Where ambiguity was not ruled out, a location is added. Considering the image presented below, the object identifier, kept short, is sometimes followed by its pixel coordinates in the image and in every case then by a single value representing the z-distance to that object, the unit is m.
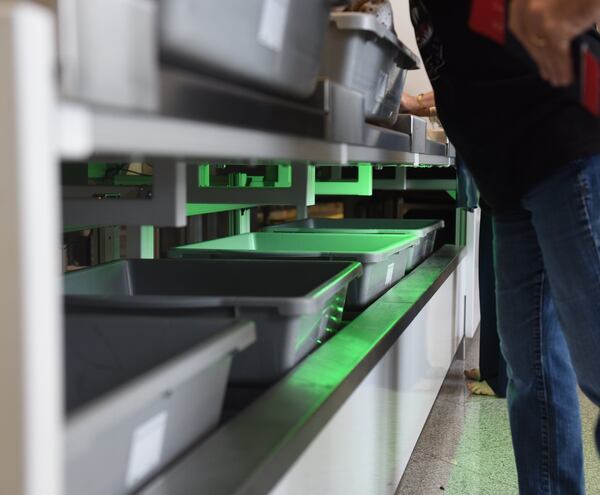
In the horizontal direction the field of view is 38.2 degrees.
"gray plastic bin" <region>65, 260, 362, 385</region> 1.23
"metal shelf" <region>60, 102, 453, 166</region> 0.56
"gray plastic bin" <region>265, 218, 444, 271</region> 2.81
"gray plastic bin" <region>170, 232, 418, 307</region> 1.94
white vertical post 0.52
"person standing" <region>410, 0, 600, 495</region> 1.29
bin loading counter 0.95
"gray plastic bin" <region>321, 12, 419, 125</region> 1.46
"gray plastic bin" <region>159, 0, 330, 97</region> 0.71
